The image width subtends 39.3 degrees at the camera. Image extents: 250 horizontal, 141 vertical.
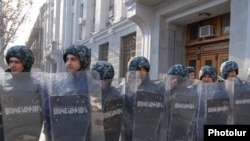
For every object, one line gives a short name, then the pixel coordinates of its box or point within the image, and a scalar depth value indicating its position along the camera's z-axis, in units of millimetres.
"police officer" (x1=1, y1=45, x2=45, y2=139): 2799
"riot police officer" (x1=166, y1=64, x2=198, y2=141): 3381
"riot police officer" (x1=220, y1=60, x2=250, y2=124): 3473
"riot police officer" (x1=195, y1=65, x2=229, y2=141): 3467
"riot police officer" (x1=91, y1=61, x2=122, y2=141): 3103
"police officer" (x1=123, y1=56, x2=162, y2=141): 3240
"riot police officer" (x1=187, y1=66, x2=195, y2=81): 5684
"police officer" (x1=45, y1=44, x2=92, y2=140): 2777
